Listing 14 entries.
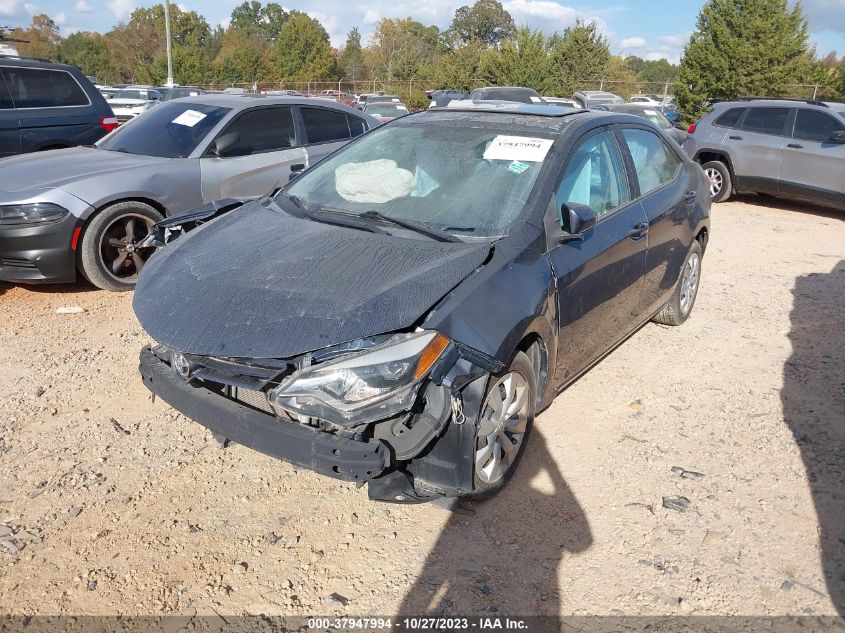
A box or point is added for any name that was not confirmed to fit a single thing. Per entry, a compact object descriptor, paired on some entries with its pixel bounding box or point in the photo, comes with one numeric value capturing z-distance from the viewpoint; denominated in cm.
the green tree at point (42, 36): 7331
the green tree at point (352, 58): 7250
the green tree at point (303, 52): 6744
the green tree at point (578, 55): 3675
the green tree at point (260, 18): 10950
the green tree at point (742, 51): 2769
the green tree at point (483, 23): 9662
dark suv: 804
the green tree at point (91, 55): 7225
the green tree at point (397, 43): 7101
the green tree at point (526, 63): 3378
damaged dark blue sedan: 265
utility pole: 3559
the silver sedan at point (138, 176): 530
